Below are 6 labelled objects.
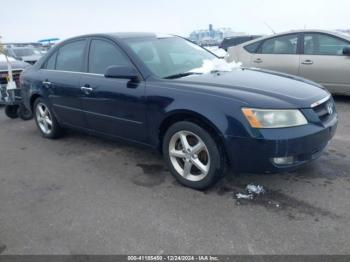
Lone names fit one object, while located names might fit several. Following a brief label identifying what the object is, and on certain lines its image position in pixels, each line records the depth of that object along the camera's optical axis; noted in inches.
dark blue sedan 123.7
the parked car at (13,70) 305.6
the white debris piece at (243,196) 134.1
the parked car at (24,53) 685.5
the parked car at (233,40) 672.7
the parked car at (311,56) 268.2
